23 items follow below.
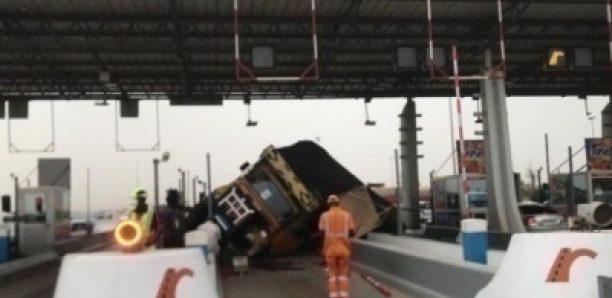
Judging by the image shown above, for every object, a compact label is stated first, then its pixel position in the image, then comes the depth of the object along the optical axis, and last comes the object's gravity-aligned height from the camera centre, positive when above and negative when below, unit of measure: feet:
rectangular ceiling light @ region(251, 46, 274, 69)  68.59 +11.39
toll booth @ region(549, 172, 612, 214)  88.69 -1.50
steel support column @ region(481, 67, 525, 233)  72.59 +1.55
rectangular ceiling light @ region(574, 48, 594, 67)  73.05 +11.02
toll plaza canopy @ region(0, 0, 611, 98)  69.00 +15.50
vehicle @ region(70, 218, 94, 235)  151.94 -6.54
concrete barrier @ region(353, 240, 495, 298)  32.86 -4.77
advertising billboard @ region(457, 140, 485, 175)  108.06 +2.95
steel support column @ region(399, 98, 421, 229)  115.24 +3.99
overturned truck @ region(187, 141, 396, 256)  68.49 -1.58
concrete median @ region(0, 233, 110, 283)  62.70 -6.14
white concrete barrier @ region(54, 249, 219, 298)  15.02 -1.58
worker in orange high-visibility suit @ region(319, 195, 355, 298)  40.76 -3.29
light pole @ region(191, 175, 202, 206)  97.96 +0.00
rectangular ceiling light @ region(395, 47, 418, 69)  70.85 +11.25
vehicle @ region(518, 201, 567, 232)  72.59 -3.97
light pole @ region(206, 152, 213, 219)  49.49 +1.07
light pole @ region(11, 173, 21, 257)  71.05 -2.48
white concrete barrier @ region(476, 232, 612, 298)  19.24 -2.19
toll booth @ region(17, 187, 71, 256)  83.66 -2.40
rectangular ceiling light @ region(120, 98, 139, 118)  113.39 +12.31
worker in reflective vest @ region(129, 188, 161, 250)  23.95 -0.69
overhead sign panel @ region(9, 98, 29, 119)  109.60 +12.22
